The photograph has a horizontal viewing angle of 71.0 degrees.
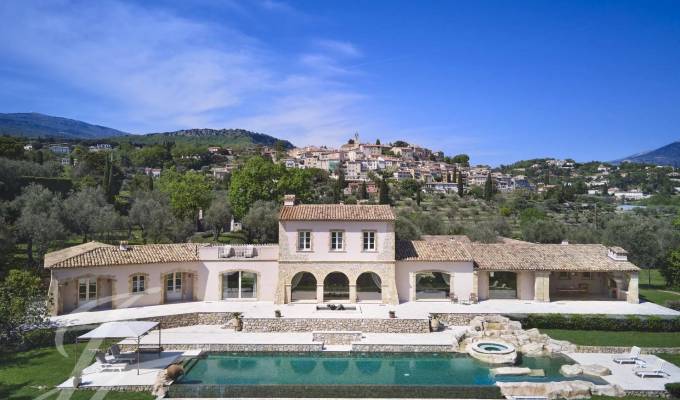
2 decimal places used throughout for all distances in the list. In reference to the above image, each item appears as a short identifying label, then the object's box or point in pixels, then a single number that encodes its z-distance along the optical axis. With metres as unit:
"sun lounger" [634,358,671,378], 19.20
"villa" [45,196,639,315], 28.77
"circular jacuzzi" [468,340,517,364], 21.08
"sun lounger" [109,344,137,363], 20.77
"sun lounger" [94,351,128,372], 19.92
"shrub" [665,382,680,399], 17.52
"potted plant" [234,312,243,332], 25.56
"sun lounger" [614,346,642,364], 20.89
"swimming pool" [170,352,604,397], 17.62
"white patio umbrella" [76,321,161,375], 19.50
